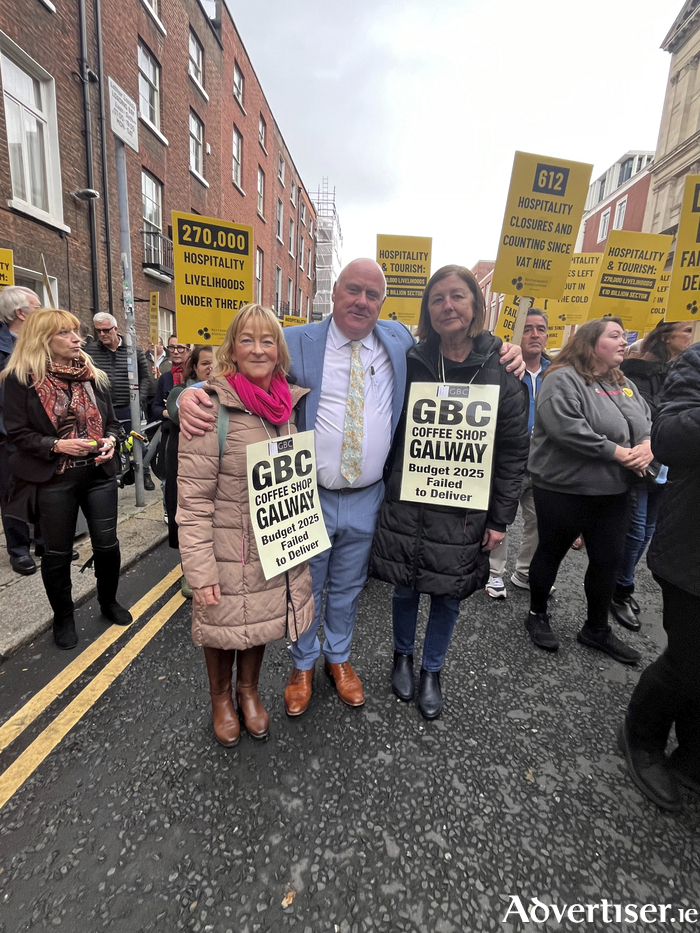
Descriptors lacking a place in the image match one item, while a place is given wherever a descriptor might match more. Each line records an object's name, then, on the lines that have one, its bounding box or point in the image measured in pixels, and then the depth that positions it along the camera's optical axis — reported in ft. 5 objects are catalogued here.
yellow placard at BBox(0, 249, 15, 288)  13.47
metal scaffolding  135.23
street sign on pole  14.97
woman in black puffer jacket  7.05
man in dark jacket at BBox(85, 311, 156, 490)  16.85
